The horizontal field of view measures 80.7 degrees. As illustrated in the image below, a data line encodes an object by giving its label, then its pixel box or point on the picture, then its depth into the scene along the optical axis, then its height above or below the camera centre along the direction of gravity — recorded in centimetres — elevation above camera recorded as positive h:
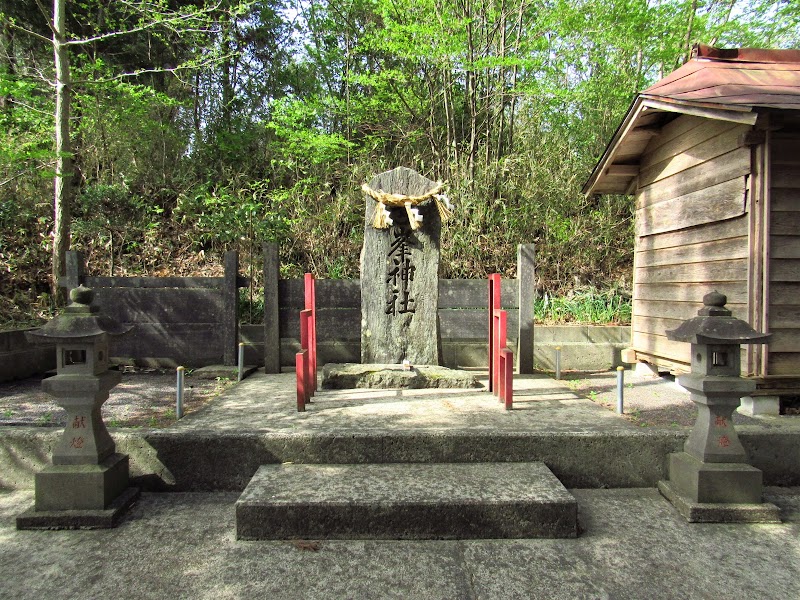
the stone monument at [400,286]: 559 +4
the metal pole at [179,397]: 427 -99
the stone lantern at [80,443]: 311 -107
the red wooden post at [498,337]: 475 -50
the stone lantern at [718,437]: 318 -102
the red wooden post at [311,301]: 509 -13
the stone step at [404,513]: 294 -141
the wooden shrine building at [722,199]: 445 +99
